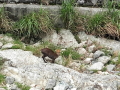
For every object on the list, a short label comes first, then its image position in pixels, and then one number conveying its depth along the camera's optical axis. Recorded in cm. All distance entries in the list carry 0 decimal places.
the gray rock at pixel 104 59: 635
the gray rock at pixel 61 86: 494
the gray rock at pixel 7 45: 682
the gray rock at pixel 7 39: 729
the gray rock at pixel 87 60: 643
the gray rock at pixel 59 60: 633
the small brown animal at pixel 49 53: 638
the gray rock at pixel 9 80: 508
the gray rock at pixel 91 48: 698
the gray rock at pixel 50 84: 500
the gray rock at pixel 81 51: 693
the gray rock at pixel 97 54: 660
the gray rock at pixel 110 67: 603
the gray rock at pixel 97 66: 600
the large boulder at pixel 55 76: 512
